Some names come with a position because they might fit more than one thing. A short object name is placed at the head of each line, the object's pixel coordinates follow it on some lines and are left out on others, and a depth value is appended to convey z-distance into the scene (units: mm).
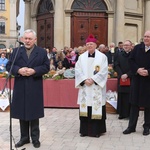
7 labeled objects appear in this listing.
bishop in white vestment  7422
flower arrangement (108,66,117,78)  10902
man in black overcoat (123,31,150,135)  7516
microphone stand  5734
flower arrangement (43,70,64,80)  10906
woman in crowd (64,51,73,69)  12836
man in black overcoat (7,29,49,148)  6470
